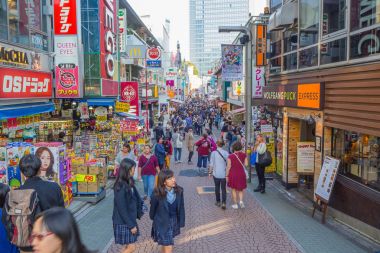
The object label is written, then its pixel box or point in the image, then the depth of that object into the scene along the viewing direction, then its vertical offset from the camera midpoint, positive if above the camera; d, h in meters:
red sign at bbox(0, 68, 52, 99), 10.68 +0.40
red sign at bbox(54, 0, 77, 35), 15.98 +3.28
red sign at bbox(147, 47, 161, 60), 26.60 +2.94
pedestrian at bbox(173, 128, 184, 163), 18.53 -2.31
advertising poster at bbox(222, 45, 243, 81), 17.97 +1.57
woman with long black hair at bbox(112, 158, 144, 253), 5.79 -1.61
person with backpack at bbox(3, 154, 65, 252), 4.58 -1.25
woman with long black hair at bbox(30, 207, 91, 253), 2.71 -0.95
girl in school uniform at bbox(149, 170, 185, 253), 5.86 -1.68
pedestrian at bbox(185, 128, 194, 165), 18.38 -2.15
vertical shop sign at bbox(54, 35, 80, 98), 16.83 +1.06
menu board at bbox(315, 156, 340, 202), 8.80 -1.84
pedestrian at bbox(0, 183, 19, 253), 4.73 -1.63
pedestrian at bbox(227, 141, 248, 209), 9.99 -1.81
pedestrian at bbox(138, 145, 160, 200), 10.66 -1.89
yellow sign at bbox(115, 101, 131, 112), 19.12 -0.44
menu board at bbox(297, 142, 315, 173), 11.54 -1.75
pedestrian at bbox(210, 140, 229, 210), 10.11 -1.79
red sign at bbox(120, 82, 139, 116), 24.41 +0.18
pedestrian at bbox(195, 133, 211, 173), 15.82 -2.07
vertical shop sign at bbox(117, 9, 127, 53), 27.38 +4.56
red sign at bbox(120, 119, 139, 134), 19.02 -1.44
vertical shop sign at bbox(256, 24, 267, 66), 15.25 +1.99
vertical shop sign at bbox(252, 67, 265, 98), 20.67 +0.83
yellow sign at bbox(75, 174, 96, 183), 10.69 -2.18
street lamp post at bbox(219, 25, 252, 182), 14.20 +0.51
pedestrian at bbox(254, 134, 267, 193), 12.15 -2.11
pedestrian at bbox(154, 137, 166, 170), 13.03 -1.84
